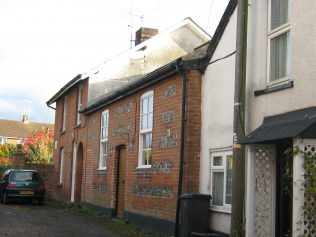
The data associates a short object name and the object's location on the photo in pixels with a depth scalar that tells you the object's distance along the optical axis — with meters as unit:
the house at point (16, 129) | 69.56
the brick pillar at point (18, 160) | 30.67
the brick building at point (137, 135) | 12.48
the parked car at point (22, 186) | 22.83
